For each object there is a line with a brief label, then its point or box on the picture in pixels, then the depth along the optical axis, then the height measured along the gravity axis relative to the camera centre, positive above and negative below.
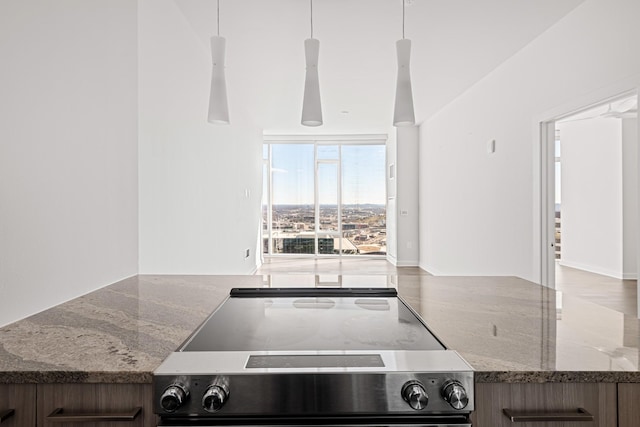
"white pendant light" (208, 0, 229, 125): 1.88 +0.53
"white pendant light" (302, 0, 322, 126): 1.80 +0.50
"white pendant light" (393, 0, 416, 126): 1.84 +0.51
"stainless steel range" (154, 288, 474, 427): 0.85 -0.36
